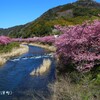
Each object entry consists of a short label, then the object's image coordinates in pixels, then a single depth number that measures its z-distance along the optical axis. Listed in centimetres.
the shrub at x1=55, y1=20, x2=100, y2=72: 651
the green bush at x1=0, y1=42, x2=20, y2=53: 1451
